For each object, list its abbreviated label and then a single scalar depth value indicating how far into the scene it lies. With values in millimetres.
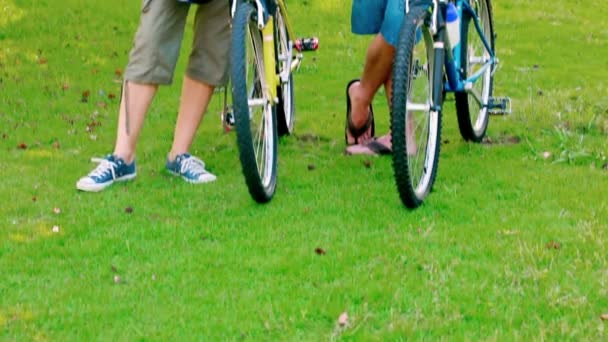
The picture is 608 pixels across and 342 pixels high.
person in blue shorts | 5828
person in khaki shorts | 5512
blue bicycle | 4727
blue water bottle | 5633
